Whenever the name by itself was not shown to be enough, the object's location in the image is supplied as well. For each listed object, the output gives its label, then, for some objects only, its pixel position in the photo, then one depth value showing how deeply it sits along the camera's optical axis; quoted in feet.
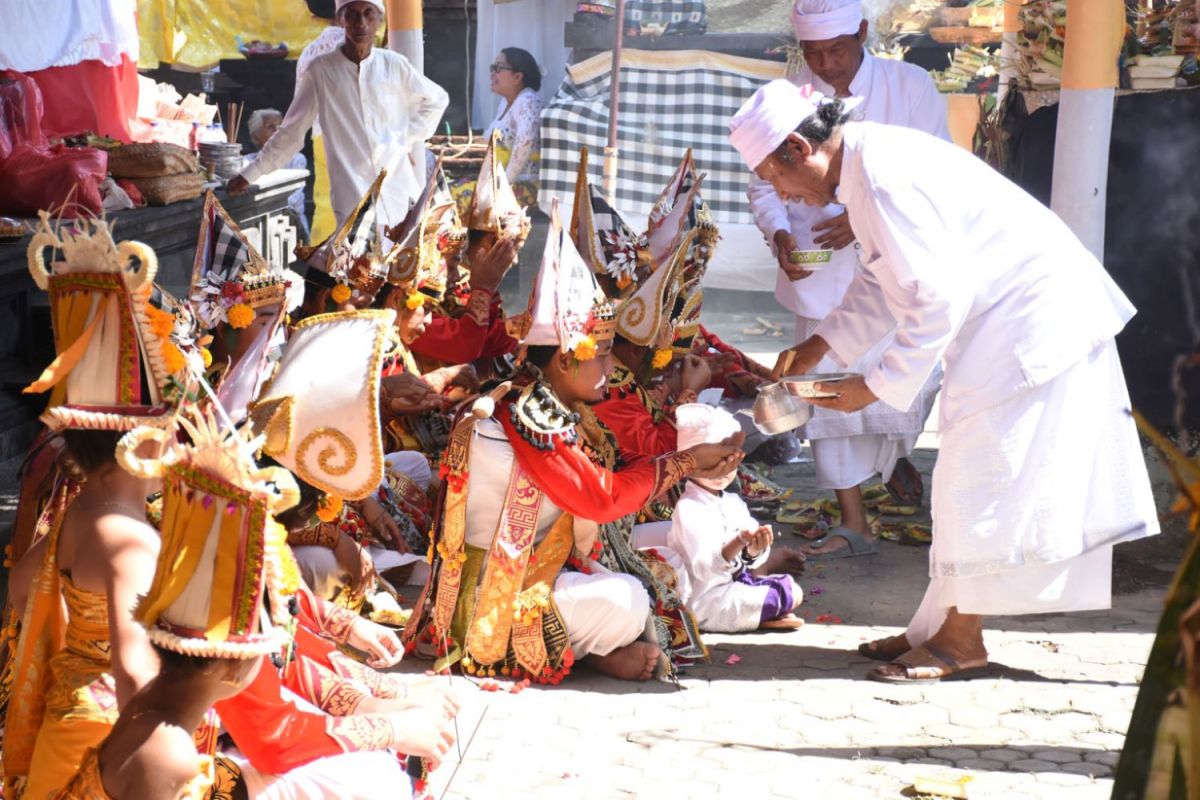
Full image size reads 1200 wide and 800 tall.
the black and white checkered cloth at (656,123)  40.45
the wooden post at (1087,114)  18.16
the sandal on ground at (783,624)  16.89
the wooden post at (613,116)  31.89
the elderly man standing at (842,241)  20.13
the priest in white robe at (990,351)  14.28
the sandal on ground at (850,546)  19.76
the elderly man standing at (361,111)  26.89
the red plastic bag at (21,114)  23.66
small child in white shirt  16.16
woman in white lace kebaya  40.60
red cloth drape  29.81
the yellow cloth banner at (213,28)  45.96
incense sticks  32.56
